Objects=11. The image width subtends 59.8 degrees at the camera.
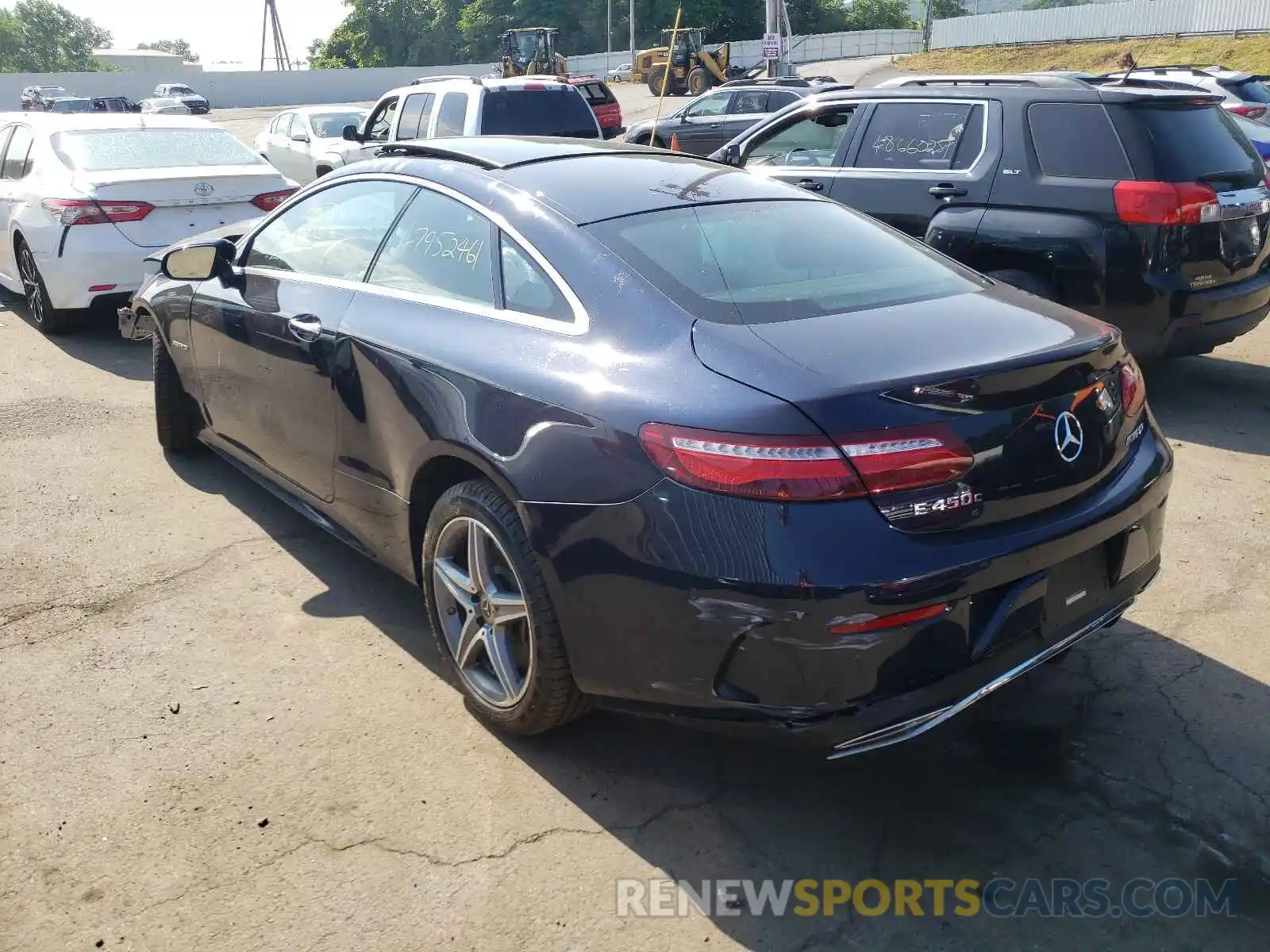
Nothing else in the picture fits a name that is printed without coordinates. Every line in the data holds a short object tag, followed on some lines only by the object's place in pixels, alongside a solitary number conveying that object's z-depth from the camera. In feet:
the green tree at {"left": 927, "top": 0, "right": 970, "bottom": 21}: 282.21
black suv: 19.29
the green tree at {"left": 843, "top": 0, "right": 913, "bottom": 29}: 270.46
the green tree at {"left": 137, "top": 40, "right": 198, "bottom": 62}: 511.40
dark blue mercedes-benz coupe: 8.07
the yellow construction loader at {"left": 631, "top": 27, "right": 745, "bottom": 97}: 125.80
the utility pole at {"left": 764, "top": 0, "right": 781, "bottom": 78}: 80.64
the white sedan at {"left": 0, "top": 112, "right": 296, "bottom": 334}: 25.23
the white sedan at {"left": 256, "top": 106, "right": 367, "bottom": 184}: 46.14
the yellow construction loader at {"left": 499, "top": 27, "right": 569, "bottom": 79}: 139.23
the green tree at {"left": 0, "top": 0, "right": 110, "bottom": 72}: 369.09
